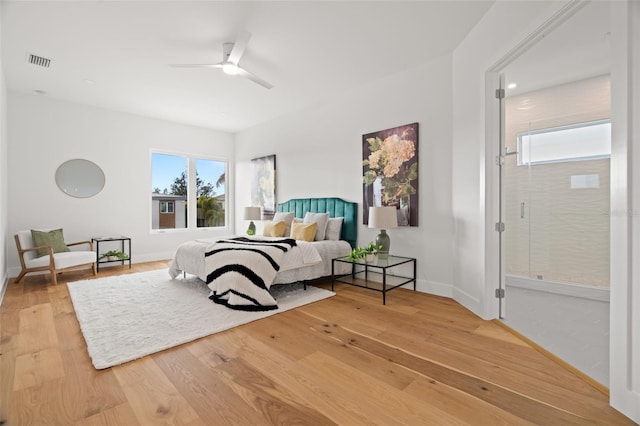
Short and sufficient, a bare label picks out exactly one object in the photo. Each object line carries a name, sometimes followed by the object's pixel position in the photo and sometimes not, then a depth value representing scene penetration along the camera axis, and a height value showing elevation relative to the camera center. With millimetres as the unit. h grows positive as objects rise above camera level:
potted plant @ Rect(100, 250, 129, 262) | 5270 -765
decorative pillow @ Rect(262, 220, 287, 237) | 4793 -279
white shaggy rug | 2318 -1022
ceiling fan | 2999 +1714
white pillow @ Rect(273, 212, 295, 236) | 5059 -105
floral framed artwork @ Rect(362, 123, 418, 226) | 3928 +573
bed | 3240 -575
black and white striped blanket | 3193 -687
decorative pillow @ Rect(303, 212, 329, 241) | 4555 -141
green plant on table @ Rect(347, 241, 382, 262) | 3715 -511
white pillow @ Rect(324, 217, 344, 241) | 4582 -265
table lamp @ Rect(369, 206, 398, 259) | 3740 -90
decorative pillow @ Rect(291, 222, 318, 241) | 4414 -288
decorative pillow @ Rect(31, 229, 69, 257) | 4461 -429
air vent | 3613 +1895
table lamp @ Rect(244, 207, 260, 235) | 5852 -19
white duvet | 3670 -628
